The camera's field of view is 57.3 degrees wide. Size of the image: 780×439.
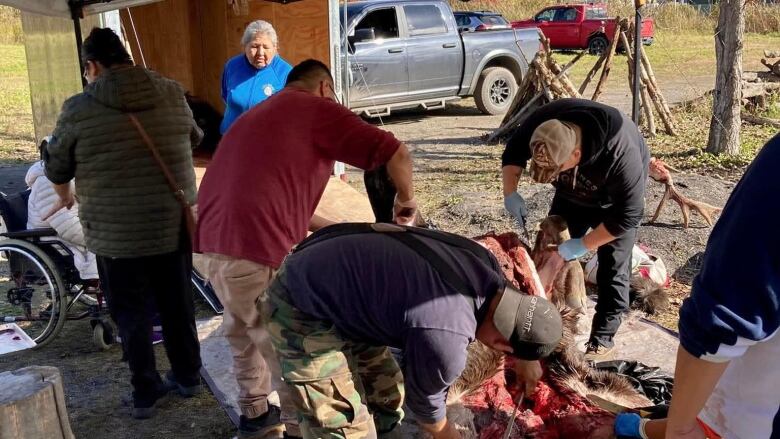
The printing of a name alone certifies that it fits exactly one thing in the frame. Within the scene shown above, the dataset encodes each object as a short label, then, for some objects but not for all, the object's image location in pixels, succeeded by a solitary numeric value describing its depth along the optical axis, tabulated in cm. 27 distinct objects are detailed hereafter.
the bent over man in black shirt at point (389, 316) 219
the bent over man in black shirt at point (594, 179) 338
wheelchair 459
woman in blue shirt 553
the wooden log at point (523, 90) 1025
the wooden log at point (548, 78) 998
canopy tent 470
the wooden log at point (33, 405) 242
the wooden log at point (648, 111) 1054
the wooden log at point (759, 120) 1112
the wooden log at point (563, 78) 996
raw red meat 305
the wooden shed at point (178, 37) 688
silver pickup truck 1123
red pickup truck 2169
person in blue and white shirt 137
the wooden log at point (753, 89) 1180
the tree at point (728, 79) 875
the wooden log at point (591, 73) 1012
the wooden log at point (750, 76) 1243
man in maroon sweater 301
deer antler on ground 636
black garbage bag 358
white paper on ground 462
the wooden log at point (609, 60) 948
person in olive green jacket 357
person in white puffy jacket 456
